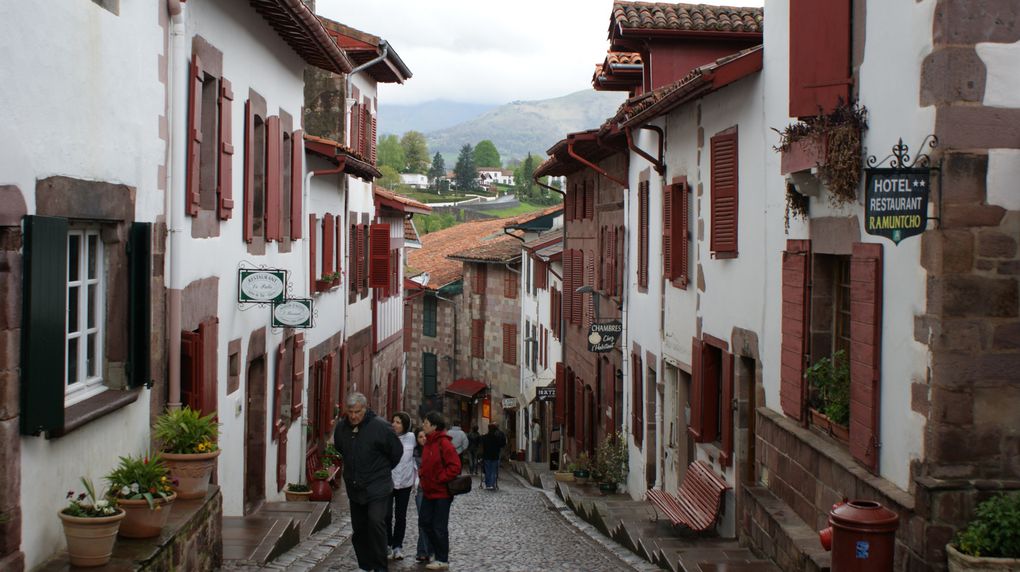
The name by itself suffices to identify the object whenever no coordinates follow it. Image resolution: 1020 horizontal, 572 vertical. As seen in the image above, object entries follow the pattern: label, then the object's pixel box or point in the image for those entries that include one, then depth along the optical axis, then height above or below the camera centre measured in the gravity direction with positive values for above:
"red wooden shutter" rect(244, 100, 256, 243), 13.42 +1.14
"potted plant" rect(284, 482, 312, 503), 16.44 -3.04
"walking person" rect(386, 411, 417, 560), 11.33 -2.01
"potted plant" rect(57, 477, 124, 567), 7.04 -1.55
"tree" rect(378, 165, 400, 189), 161.50 +13.08
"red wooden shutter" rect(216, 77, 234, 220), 11.95 +1.22
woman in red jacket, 11.02 -1.89
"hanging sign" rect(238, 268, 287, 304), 12.76 -0.13
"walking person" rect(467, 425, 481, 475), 32.03 -4.84
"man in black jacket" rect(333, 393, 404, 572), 9.73 -1.54
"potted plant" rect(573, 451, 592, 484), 21.36 -3.53
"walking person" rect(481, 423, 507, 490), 25.78 -3.90
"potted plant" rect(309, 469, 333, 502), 17.95 -3.25
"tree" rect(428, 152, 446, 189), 182.23 +16.25
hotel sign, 7.19 +0.46
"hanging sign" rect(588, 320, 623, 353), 20.33 -1.02
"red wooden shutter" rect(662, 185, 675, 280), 16.04 +0.58
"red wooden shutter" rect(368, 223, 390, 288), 26.73 +0.39
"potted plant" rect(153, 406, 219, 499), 9.09 -1.35
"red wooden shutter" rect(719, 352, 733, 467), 13.11 -1.50
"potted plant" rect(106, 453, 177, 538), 7.66 -1.45
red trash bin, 7.56 -1.64
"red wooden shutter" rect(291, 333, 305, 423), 17.17 -1.54
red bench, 12.75 -2.53
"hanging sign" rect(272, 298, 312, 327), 14.59 -0.49
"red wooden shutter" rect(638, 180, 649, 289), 18.41 +0.66
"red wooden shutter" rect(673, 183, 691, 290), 15.27 +0.48
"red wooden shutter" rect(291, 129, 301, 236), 16.73 +1.28
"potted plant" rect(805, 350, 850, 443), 9.36 -0.95
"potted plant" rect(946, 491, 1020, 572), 6.96 -1.56
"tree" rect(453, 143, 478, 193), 180.25 +15.13
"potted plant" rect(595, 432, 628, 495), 19.69 -3.15
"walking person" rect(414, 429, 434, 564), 11.57 -2.66
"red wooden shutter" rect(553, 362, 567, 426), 28.14 -2.92
